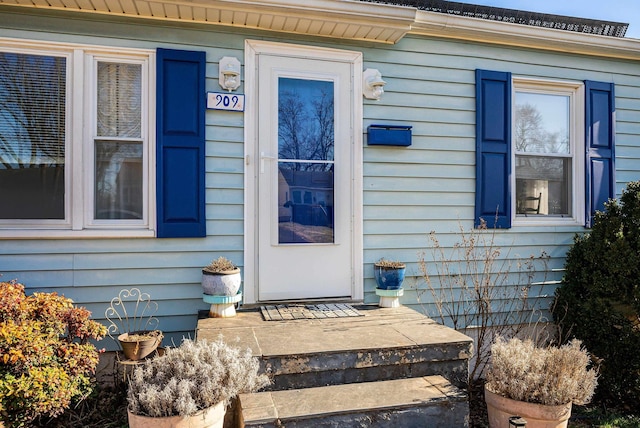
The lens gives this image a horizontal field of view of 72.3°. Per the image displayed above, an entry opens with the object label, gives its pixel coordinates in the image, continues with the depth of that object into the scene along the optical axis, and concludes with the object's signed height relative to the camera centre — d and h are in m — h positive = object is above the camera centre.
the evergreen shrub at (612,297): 3.37 -0.69
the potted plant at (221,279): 3.18 -0.48
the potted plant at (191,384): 2.08 -0.87
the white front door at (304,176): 3.62 +0.31
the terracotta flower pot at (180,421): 2.06 -0.99
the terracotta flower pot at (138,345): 2.92 -0.89
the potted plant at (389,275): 3.60 -0.51
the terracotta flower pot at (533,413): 2.46 -1.14
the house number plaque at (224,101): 3.49 +0.90
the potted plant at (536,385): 2.48 -1.00
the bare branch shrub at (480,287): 3.98 -0.69
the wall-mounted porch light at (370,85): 3.83 +1.12
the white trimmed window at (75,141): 3.25 +0.54
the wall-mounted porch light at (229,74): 3.51 +1.12
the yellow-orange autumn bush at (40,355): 2.30 -0.80
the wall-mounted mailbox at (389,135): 3.80 +0.68
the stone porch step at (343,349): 2.58 -0.82
